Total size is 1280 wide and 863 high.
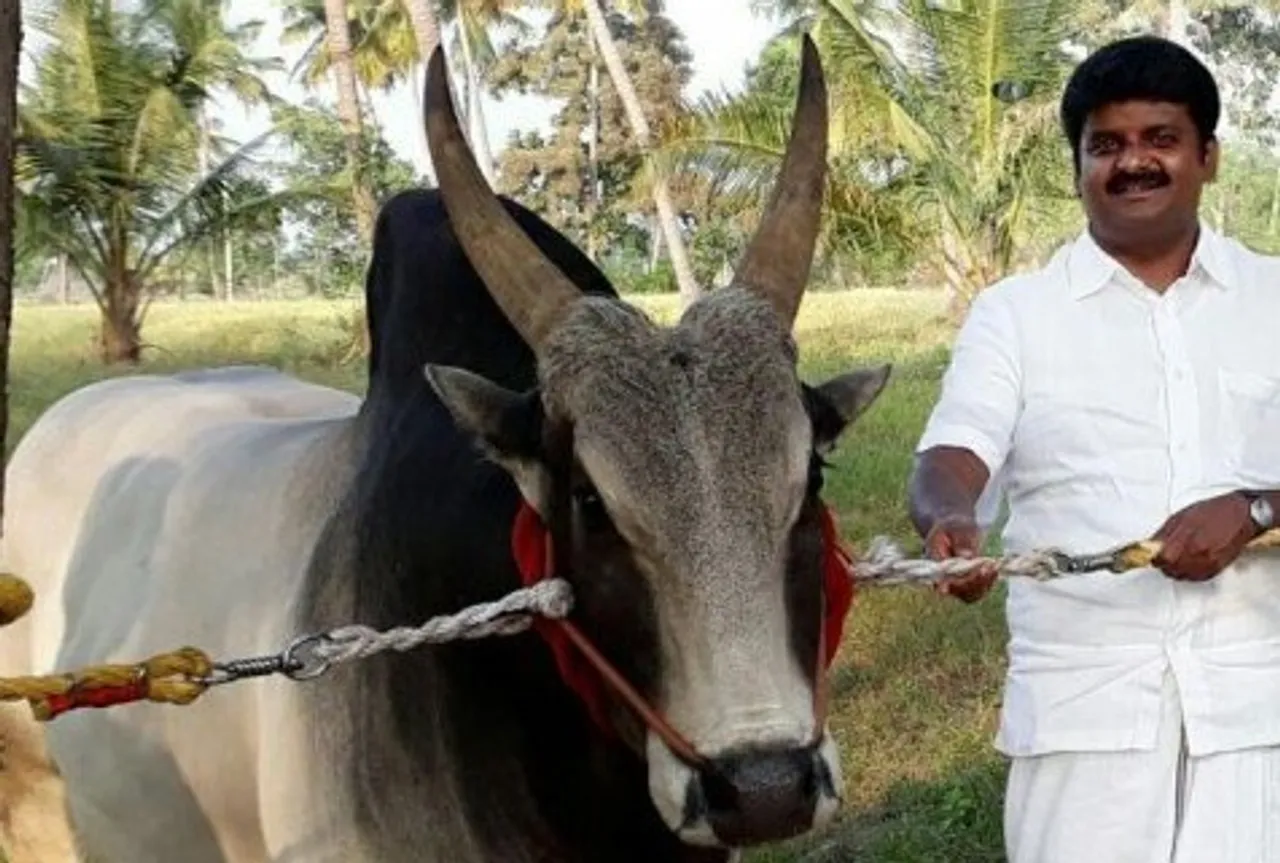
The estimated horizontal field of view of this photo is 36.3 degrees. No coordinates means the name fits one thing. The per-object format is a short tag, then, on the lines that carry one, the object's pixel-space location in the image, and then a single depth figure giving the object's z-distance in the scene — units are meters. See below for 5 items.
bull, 2.42
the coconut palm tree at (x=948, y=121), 14.22
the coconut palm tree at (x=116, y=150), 18.73
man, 2.96
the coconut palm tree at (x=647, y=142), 15.24
